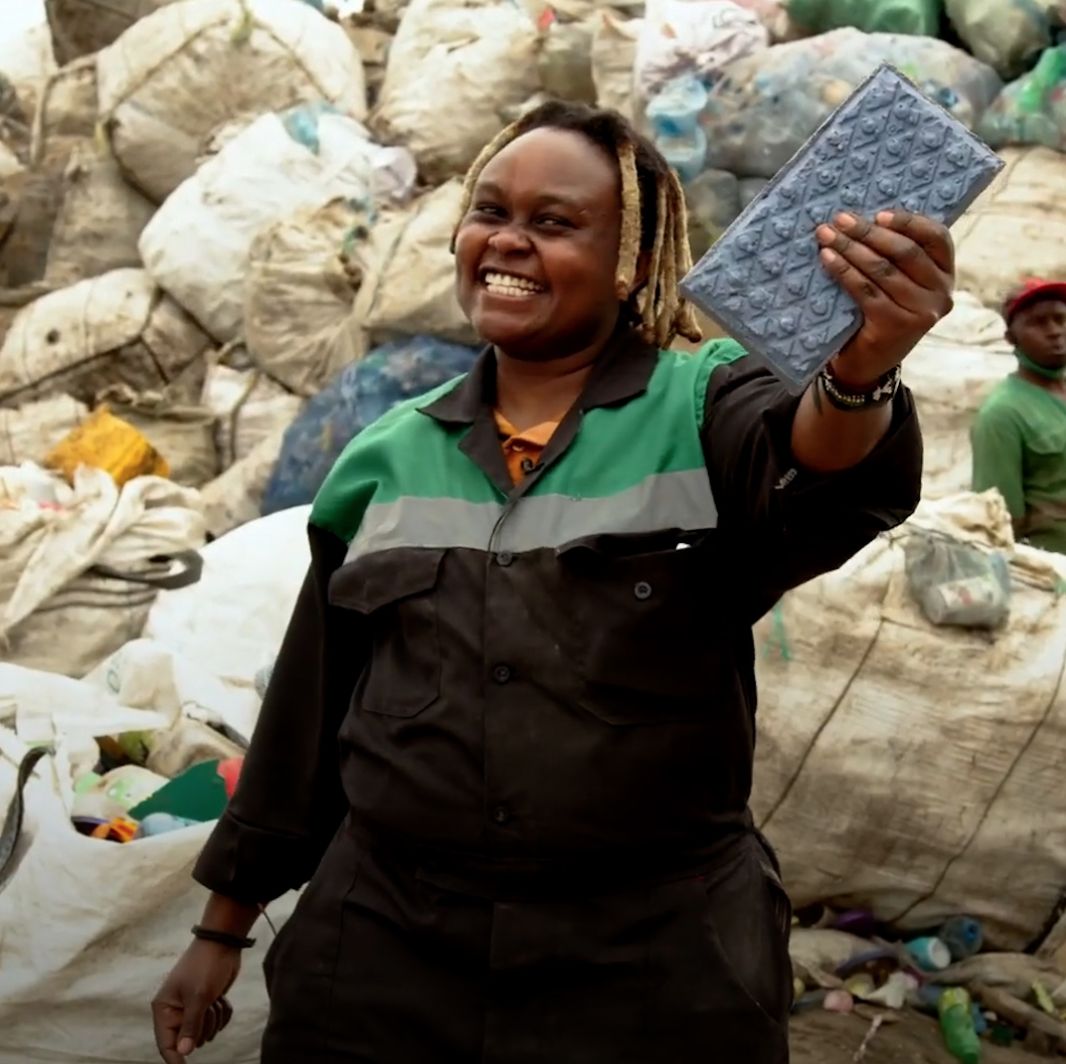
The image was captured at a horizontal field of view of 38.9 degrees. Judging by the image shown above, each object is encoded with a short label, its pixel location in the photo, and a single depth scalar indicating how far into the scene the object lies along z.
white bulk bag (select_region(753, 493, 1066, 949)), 2.49
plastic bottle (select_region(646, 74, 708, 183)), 3.76
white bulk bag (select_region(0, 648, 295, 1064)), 1.97
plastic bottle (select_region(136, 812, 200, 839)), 2.16
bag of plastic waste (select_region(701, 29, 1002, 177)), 3.68
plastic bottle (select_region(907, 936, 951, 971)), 2.61
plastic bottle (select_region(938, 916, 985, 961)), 2.62
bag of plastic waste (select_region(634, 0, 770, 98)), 3.89
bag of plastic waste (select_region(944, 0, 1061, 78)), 3.88
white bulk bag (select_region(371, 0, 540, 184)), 4.53
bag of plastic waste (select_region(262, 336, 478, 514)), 3.56
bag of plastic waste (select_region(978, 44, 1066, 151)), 3.67
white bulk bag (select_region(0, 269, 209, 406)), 4.59
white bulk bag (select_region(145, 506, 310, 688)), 2.77
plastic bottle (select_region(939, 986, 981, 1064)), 2.45
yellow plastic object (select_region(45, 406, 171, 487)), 3.69
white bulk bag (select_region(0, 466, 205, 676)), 2.90
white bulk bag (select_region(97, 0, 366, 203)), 5.05
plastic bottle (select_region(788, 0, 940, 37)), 4.04
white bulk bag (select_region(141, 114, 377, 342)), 4.55
